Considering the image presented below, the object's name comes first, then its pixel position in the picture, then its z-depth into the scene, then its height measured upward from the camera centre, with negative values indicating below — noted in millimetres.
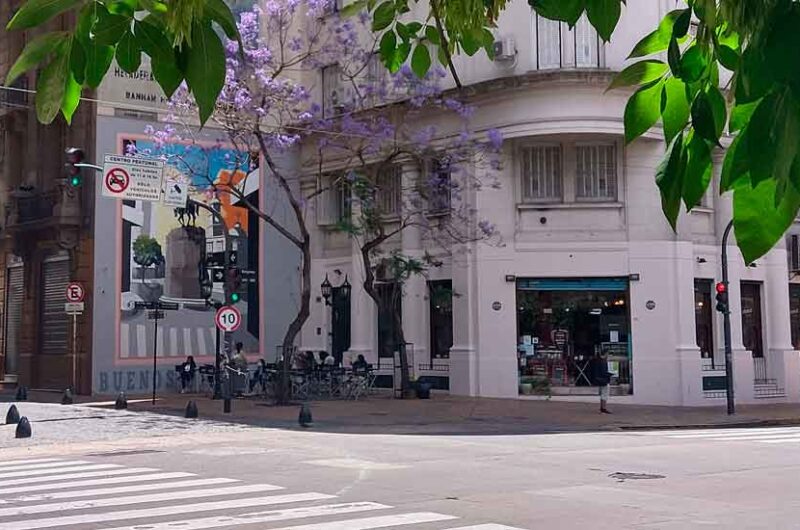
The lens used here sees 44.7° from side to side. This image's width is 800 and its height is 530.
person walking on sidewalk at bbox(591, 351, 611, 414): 27939 -847
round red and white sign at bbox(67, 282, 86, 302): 29406 +1808
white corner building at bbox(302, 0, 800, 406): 30734 +2872
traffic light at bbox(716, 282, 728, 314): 27859 +1400
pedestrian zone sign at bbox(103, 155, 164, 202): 25641 +4646
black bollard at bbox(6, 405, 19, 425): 23906 -1531
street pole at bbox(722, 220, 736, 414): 27438 -233
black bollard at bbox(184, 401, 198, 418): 25456 -1545
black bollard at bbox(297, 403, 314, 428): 23500 -1625
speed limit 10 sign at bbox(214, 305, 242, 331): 27328 +936
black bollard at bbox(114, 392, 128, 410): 28019 -1443
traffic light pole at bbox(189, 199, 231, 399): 28927 -231
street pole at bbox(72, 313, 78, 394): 32131 -1
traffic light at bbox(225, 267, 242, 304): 28703 +1983
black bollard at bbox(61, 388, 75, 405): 29359 -1355
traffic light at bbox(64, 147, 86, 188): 24344 +4761
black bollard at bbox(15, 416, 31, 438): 21188 -1641
